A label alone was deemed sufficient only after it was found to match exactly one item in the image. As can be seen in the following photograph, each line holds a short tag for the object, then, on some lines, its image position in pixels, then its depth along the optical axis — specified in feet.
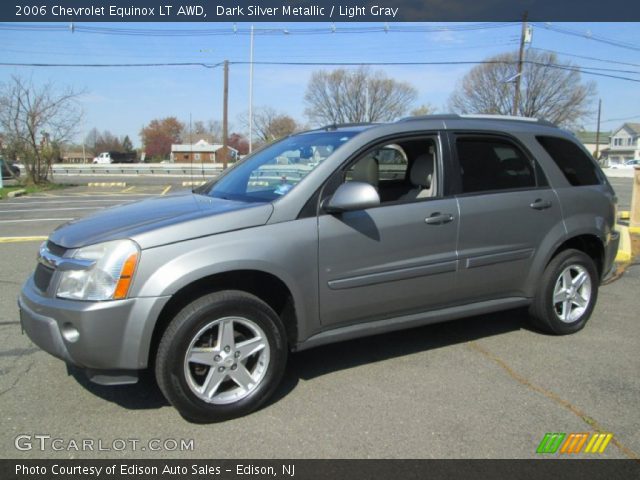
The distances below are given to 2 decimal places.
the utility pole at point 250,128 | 118.57
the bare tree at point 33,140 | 77.10
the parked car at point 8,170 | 90.73
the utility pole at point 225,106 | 101.35
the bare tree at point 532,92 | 150.41
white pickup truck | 224.04
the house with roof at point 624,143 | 289.74
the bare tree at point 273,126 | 191.64
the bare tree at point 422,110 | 181.82
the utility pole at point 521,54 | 102.12
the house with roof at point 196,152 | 232.71
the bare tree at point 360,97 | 168.55
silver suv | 9.34
